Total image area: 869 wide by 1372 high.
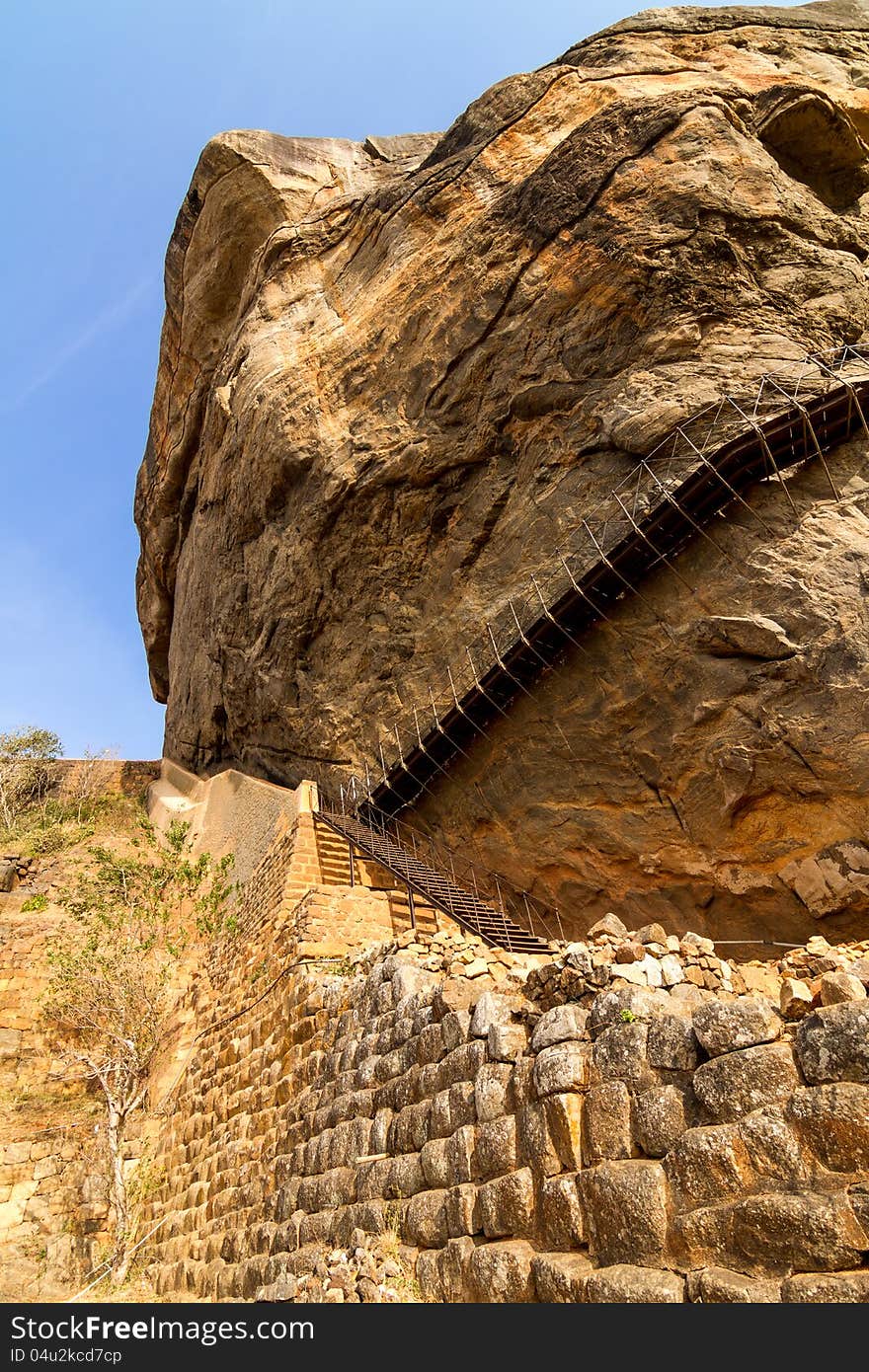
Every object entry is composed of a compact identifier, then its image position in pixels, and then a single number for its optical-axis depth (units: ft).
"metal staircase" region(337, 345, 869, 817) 29.48
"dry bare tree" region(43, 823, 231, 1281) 34.45
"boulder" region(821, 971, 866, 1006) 10.18
